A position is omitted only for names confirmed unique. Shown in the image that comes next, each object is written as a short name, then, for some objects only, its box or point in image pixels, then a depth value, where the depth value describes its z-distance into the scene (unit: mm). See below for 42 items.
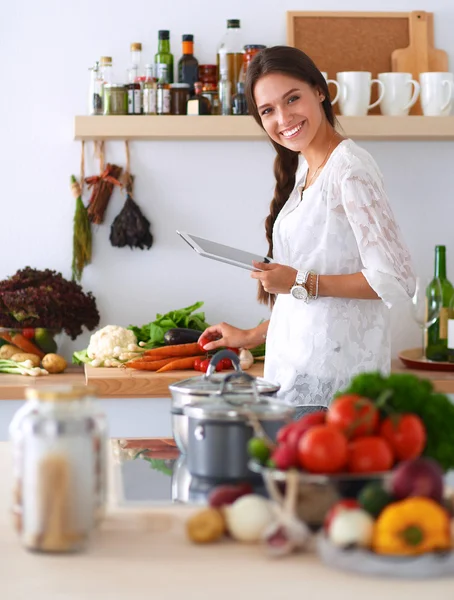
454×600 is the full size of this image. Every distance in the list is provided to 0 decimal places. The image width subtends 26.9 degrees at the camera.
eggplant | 3086
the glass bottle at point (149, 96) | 3271
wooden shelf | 3234
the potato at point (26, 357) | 3145
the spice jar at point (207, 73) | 3344
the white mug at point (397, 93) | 3311
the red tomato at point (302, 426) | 1121
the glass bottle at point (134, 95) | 3279
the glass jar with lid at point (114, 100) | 3270
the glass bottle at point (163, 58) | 3305
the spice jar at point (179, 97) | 3287
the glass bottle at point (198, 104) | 3277
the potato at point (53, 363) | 3132
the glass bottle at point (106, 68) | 3266
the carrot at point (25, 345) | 3156
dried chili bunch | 3357
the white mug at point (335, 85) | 3271
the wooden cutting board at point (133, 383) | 2850
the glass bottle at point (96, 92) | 3275
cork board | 3430
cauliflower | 3061
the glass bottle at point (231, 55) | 3301
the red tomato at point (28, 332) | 3157
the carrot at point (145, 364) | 2963
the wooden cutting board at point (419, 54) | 3451
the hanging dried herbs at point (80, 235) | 3350
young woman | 2074
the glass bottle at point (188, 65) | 3290
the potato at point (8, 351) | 3156
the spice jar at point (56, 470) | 1060
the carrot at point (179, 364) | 2941
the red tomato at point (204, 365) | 2927
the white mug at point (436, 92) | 3320
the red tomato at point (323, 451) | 1084
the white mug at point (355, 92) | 3258
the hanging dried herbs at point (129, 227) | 3365
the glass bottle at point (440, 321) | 3294
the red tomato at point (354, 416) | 1126
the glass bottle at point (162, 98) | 3275
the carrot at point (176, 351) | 3012
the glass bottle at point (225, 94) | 3287
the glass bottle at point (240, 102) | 3273
